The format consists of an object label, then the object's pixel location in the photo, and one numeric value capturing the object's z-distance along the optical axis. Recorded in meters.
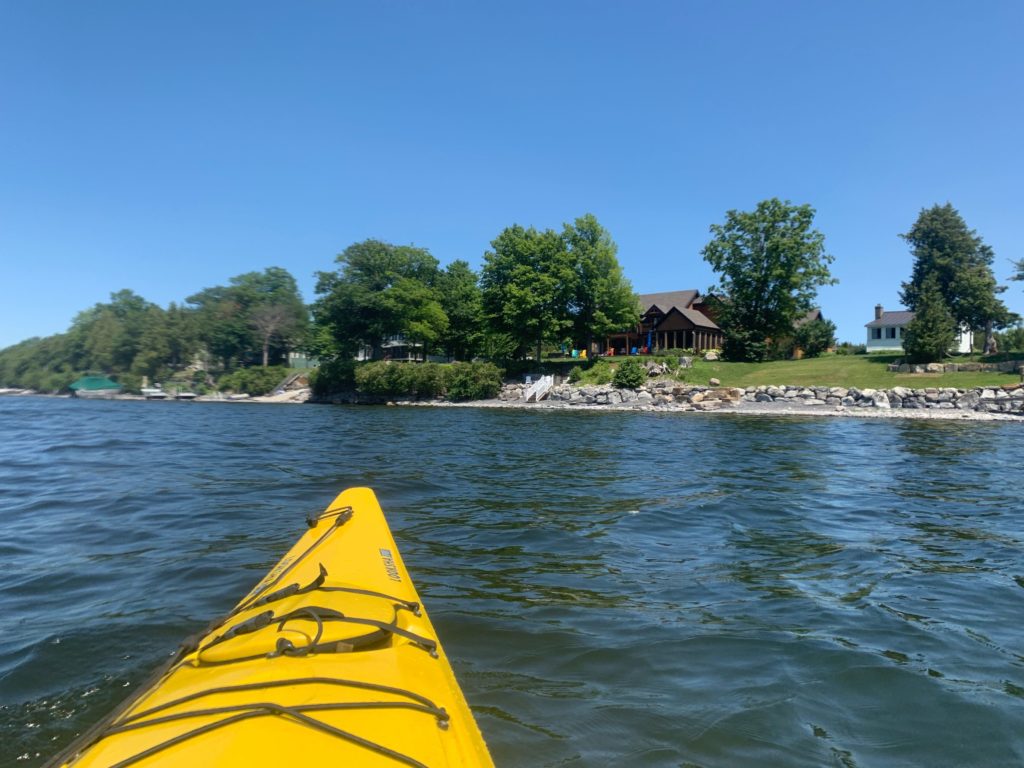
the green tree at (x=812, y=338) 45.31
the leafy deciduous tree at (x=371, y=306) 47.81
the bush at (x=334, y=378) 45.50
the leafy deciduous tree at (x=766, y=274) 41.09
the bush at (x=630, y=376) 35.22
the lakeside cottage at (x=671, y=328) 49.28
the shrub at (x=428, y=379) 40.84
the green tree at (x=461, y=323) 51.38
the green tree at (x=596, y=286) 42.25
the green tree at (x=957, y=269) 38.03
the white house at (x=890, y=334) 45.08
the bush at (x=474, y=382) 39.62
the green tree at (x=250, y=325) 59.03
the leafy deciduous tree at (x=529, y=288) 41.84
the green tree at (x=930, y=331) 31.56
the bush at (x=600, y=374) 37.69
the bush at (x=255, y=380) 53.00
